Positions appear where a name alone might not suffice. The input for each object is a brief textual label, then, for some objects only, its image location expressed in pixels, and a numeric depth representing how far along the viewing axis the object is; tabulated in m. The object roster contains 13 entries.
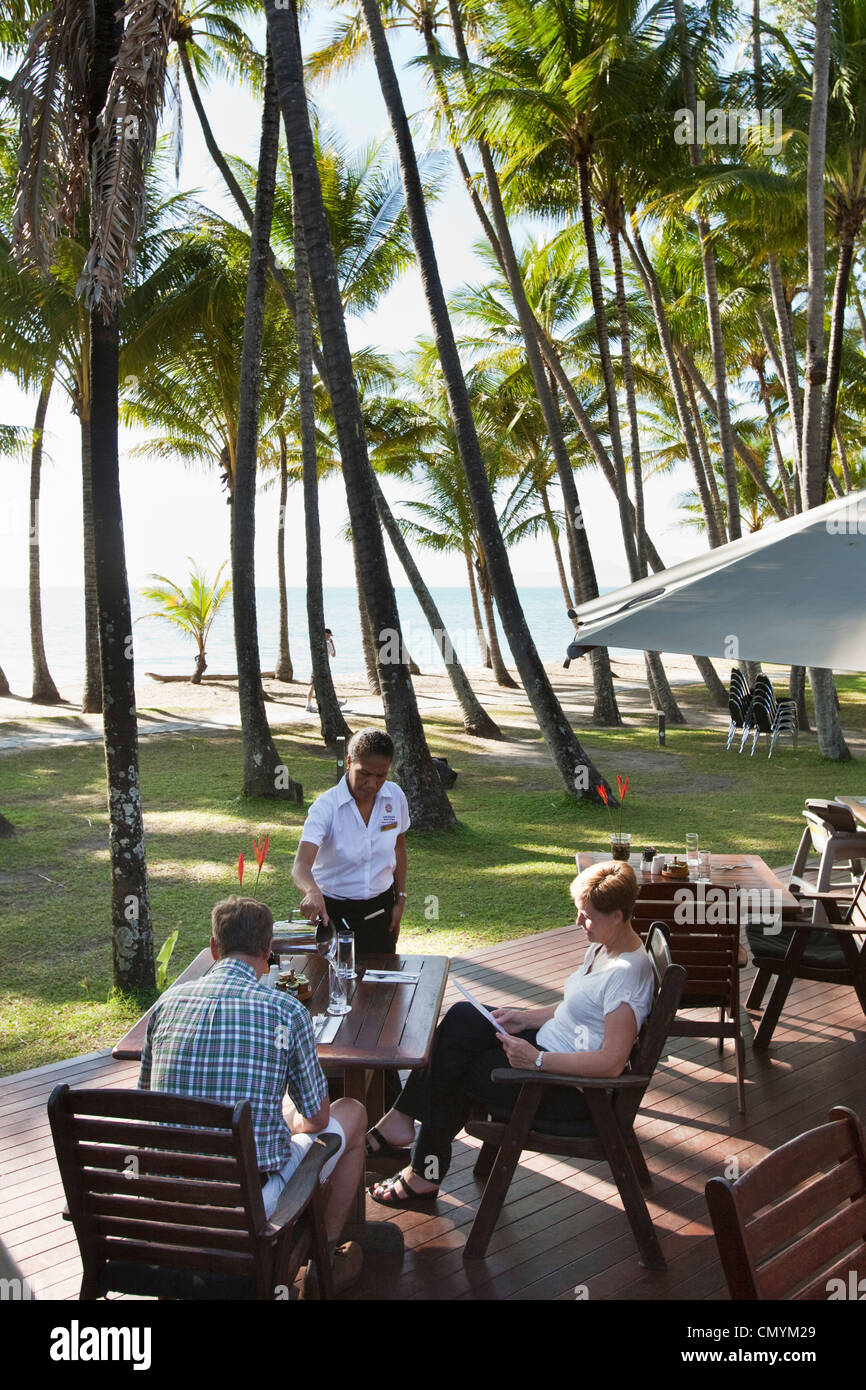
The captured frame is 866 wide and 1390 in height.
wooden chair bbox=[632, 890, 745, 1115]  4.45
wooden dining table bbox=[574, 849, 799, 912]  4.82
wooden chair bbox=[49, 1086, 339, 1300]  2.44
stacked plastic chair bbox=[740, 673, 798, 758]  15.43
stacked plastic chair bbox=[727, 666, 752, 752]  15.88
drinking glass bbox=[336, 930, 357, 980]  3.62
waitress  4.31
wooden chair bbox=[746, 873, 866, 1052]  4.91
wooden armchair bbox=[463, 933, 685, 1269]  3.29
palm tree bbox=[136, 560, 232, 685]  26.95
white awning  3.15
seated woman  3.35
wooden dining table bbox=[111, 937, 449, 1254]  3.18
